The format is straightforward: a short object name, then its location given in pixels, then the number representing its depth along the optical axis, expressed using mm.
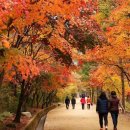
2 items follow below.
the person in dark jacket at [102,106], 18344
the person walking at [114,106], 17953
